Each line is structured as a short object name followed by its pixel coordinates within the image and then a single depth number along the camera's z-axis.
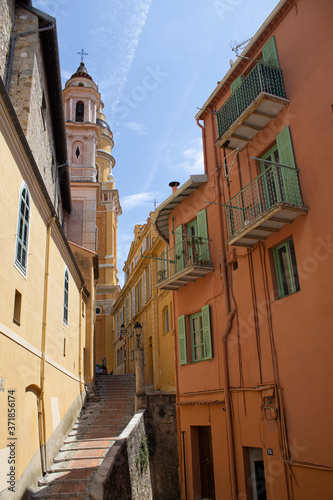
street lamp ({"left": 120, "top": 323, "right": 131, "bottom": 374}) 31.47
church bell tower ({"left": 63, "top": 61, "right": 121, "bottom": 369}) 31.09
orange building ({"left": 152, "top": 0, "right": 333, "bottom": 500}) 9.23
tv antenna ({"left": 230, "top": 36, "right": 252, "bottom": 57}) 13.38
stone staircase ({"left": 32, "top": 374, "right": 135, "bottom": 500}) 11.14
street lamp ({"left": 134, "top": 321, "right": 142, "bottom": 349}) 18.56
